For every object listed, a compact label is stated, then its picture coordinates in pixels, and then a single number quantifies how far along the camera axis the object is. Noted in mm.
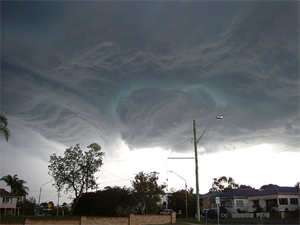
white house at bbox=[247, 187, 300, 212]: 58434
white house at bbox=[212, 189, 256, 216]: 67562
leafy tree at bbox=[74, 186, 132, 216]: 44188
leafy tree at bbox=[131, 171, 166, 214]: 43812
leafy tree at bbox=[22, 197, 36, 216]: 111875
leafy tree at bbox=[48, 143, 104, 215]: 52219
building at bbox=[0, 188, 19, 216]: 67688
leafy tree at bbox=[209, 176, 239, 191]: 127500
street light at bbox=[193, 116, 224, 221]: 31775
